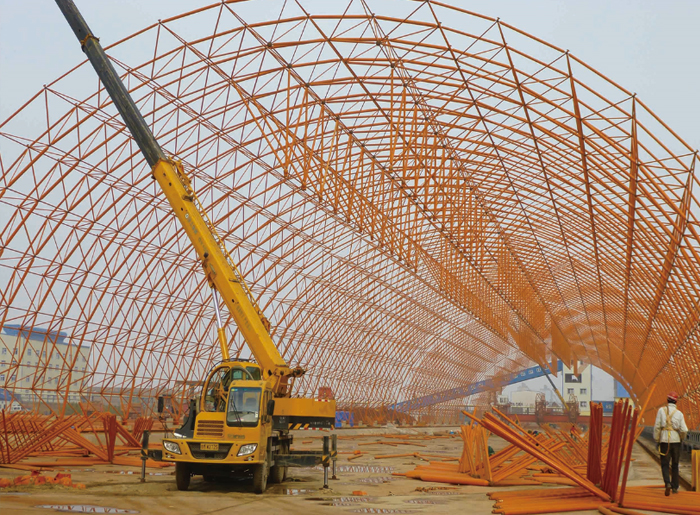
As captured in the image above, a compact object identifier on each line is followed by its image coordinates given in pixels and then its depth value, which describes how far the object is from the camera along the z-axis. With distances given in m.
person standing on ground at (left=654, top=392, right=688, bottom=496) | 13.69
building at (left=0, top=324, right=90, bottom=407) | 33.68
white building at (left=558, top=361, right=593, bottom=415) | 104.05
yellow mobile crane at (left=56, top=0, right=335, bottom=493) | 14.09
